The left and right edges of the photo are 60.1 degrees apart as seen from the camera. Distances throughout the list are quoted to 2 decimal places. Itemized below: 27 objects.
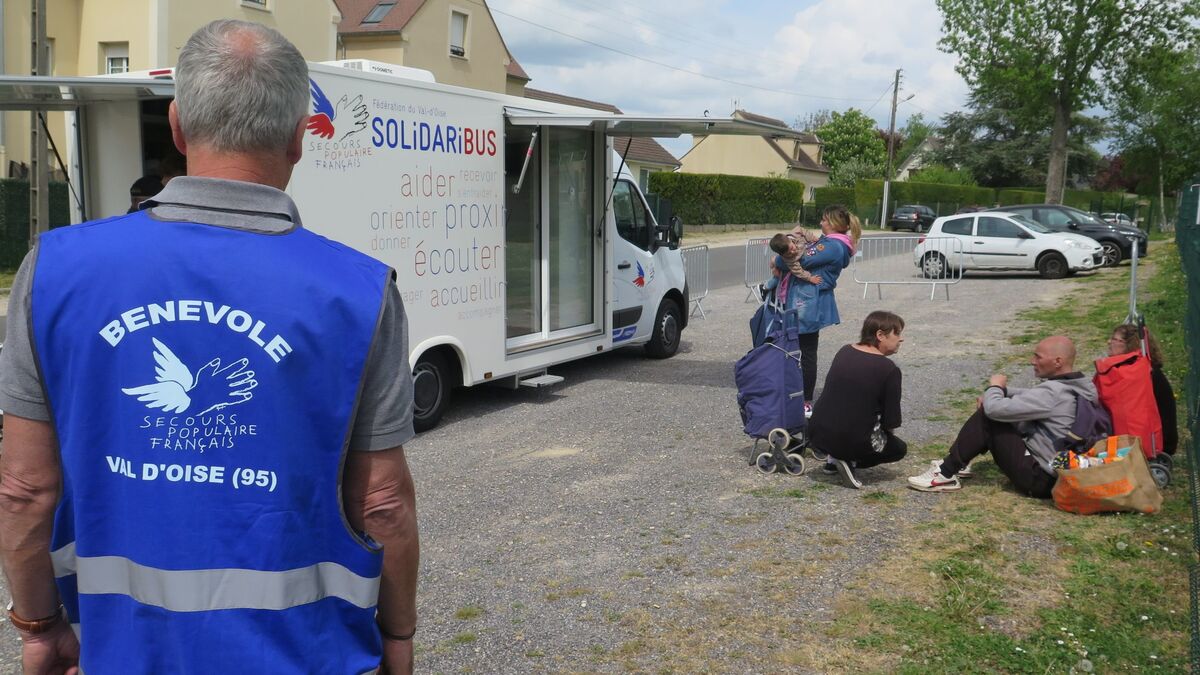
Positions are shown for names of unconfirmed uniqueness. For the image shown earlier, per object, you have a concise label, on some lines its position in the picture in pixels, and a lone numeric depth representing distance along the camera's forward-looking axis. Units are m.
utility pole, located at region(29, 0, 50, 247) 12.14
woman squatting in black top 6.27
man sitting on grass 6.02
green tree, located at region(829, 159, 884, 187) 73.88
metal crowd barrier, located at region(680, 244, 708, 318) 15.36
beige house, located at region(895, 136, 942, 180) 88.50
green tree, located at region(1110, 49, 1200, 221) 39.22
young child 7.75
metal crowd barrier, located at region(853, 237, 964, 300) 20.48
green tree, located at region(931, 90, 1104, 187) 73.88
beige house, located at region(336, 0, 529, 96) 36.72
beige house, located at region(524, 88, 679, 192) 48.91
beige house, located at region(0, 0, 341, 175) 22.38
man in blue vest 1.59
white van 6.92
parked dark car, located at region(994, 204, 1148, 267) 23.48
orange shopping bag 5.73
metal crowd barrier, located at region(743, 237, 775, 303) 18.35
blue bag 6.88
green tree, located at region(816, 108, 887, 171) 83.81
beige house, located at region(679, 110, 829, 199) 71.44
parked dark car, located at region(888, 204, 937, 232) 50.62
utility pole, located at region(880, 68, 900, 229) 54.47
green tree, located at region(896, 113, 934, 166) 110.25
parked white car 21.28
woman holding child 7.77
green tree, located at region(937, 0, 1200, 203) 38.72
